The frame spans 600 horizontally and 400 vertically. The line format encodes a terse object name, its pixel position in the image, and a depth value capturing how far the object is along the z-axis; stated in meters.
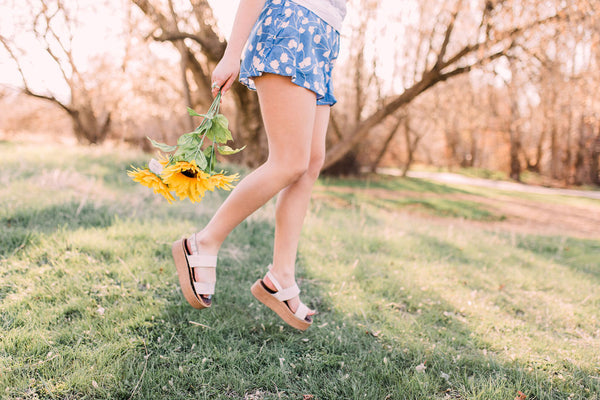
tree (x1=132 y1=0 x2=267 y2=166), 6.80
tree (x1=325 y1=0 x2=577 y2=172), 5.32
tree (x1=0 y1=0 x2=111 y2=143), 8.34
